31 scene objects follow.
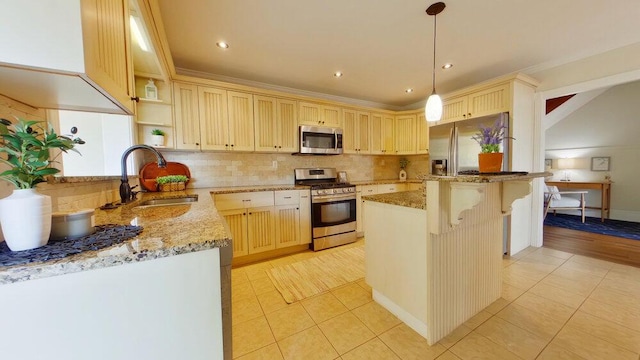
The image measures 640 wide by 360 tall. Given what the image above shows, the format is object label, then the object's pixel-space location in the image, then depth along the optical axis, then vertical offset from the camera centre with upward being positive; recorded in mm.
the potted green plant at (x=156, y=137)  2493 +435
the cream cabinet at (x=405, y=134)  4168 +713
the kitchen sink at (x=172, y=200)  1840 -217
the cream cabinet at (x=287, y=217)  2957 -606
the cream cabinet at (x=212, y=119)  2674 +718
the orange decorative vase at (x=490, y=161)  1456 +57
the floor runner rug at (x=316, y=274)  2143 -1130
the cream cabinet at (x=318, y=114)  3367 +929
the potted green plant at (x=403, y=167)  4598 +91
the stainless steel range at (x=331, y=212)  3148 -591
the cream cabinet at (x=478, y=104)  2795 +923
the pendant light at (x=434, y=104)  1824 +588
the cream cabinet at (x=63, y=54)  593 +372
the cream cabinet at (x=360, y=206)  3566 -555
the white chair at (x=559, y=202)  4387 -669
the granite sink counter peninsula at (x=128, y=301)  553 -360
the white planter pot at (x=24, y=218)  601 -113
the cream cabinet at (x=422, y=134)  3975 +670
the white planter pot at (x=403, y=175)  4590 -79
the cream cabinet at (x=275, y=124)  3088 +714
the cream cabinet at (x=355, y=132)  3770 +711
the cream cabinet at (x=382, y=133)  4066 +719
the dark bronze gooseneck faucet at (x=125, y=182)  1555 -43
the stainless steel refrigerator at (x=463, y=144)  2764 +390
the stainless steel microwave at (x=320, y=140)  3342 +513
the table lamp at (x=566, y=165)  5195 +85
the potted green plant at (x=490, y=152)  1465 +119
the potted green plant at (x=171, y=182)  2430 -79
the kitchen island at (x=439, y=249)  1400 -584
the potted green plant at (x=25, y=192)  605 -40
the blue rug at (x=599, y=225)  3630 -1074
